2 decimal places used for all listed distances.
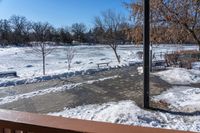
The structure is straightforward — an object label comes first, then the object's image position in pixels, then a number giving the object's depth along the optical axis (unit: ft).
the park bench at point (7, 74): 33.88
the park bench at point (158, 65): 33.34
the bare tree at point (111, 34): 55.05
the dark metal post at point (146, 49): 14.58
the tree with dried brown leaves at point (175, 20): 15.39
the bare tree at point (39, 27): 89.74
